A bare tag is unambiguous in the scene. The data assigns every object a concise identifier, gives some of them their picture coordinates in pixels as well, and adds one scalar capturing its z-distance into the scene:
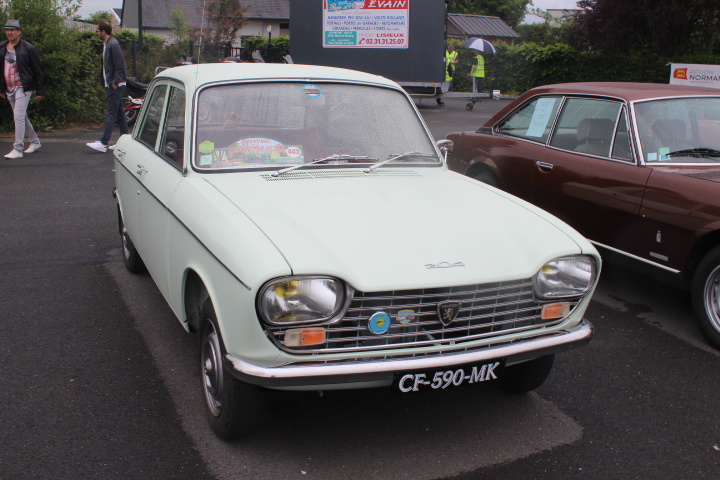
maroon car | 4.62
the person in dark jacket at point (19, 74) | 10.34
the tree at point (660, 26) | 22.50
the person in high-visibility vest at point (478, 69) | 27.25
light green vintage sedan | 2.90
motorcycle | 14.25
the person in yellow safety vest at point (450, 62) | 27.50
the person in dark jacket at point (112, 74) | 11.06
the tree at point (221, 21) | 30.66
